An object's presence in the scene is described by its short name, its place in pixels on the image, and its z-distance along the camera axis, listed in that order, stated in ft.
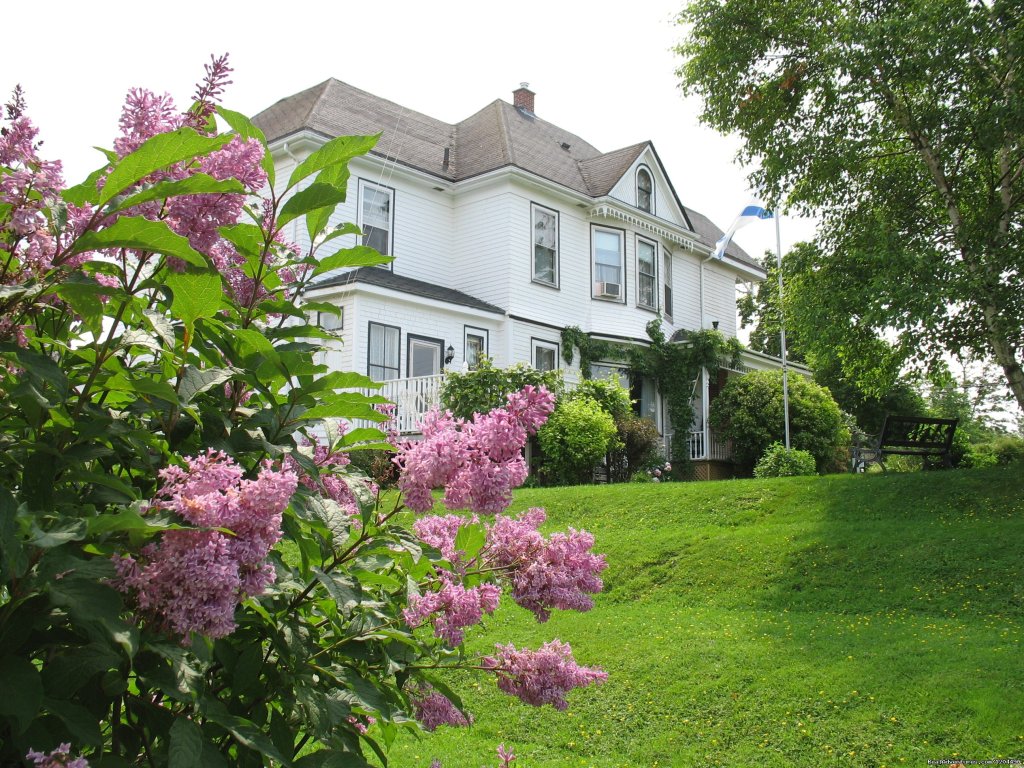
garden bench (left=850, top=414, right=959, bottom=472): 53.03
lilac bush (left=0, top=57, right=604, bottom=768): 4.99
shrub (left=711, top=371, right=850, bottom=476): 77.56
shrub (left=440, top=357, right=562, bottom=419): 58.21
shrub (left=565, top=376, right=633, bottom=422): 67.26
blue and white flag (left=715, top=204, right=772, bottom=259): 83.10
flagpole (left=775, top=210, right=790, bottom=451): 71.65
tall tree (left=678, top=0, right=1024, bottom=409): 42.34
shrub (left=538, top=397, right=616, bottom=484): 59.36
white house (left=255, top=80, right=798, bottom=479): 64.44
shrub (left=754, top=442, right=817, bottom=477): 64.18
